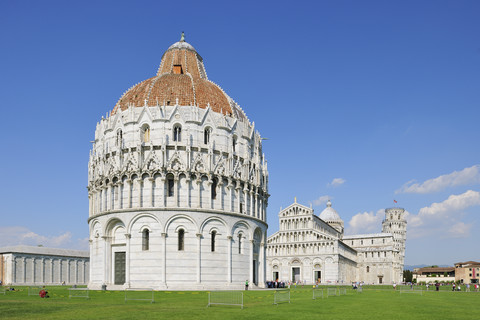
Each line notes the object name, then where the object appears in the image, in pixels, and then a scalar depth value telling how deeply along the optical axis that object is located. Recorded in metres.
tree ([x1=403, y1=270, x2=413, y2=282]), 175.82
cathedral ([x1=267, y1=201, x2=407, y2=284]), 121.88
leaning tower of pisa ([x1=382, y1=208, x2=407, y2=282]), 186.75
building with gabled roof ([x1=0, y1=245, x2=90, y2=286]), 92.25
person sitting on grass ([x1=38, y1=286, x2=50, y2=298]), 39.81
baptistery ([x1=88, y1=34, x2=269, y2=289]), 53.31
